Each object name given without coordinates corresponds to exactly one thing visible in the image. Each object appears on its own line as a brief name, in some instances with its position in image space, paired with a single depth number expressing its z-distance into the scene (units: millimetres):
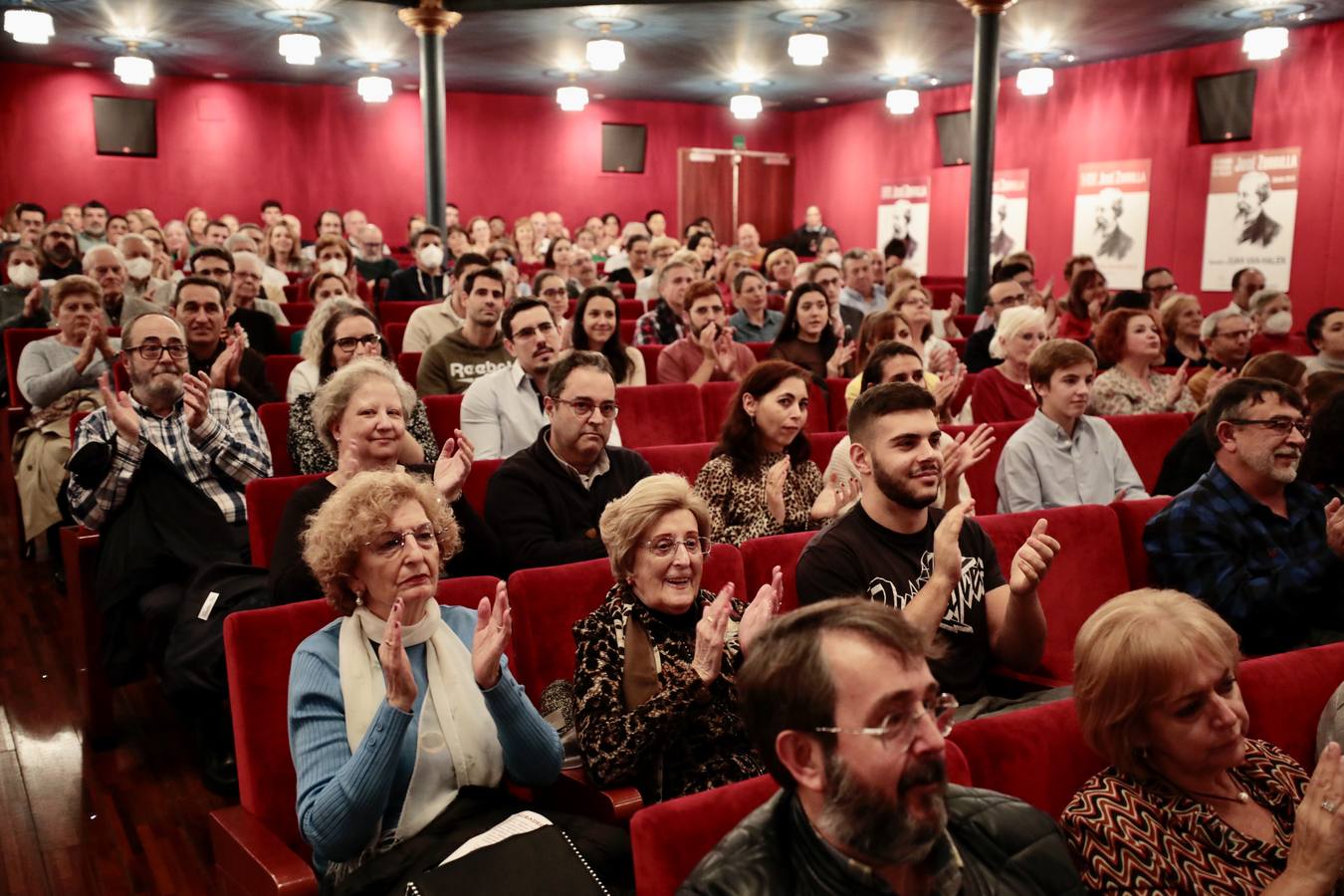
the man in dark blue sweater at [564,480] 3188
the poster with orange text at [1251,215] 10555
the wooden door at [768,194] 17266
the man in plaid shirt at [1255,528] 2766
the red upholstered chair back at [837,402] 5180
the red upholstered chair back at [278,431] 4223
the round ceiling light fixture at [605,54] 9766
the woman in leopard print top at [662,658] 2082
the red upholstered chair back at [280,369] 5287
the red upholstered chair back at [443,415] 4418
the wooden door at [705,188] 16938
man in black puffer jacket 1393
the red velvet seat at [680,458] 3914
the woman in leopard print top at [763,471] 3383
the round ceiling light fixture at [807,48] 9512
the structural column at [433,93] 8773
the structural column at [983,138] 8078
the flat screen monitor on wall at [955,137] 14094
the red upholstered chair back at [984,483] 4172
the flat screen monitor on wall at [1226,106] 10750
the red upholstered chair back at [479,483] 3738
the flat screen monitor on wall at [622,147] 16453
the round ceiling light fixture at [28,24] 9180
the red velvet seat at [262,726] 1998
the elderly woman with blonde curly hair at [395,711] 1860
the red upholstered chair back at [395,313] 7965
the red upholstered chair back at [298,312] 7459
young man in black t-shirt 2514
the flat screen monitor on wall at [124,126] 14023
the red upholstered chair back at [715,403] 5008
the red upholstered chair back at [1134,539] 3131
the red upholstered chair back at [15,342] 5617
